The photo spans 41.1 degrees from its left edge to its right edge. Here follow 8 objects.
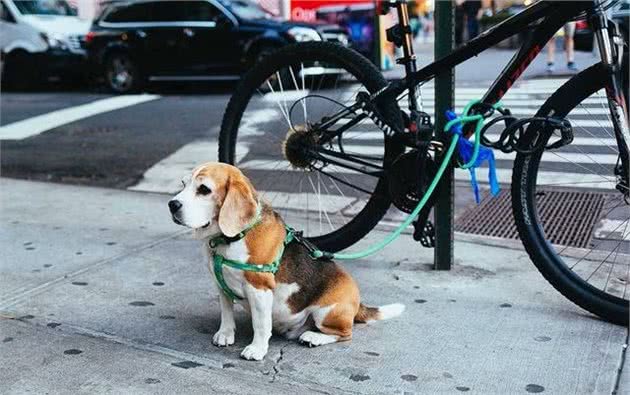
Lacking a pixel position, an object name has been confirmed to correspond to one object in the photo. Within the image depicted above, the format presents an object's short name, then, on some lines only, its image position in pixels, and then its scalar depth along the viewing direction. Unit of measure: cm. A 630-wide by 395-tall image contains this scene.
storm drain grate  525
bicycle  378
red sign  1888
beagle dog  328
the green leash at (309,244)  337
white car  1612
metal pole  437
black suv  1452
